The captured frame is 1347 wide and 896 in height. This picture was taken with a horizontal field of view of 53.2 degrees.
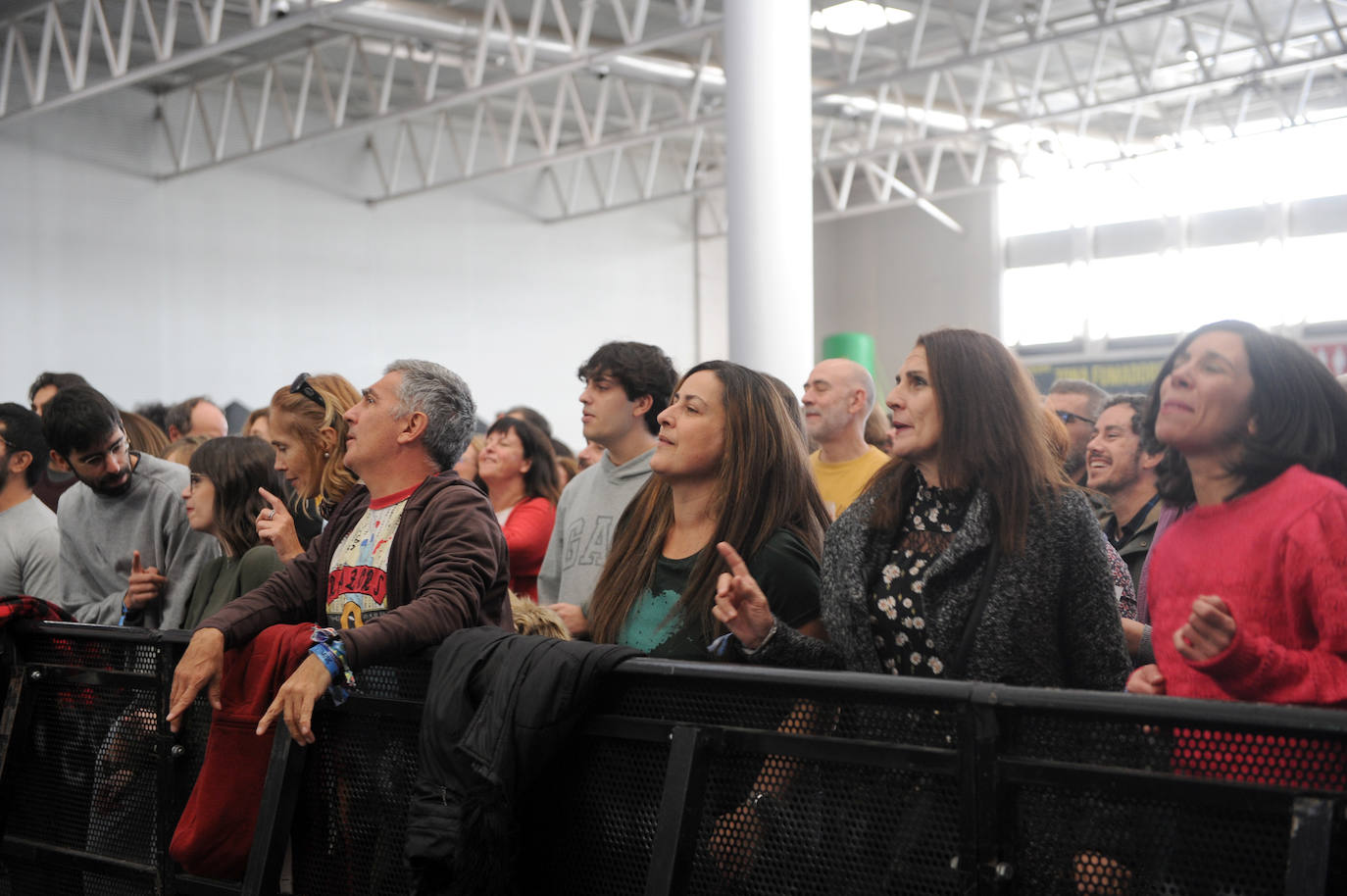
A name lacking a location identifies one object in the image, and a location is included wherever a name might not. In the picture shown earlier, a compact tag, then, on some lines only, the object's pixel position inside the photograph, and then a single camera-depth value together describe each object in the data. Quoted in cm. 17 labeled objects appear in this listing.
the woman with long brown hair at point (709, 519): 265
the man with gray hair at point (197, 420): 645
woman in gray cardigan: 224
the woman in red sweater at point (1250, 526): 183
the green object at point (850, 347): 1548
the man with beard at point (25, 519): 420
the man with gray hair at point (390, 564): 227
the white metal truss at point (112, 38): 1011
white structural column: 538
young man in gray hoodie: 385
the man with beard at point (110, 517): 388
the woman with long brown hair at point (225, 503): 355
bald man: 445
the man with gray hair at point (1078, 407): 459
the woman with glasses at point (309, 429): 346
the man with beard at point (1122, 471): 386
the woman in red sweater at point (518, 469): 504
